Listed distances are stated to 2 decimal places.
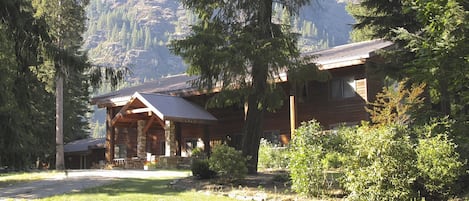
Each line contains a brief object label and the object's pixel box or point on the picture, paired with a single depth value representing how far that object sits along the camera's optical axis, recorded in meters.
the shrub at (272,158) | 20.58
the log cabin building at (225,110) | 24.44
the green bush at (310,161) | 11.98
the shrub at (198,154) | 26.68
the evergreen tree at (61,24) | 29.06
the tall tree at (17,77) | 14.27
